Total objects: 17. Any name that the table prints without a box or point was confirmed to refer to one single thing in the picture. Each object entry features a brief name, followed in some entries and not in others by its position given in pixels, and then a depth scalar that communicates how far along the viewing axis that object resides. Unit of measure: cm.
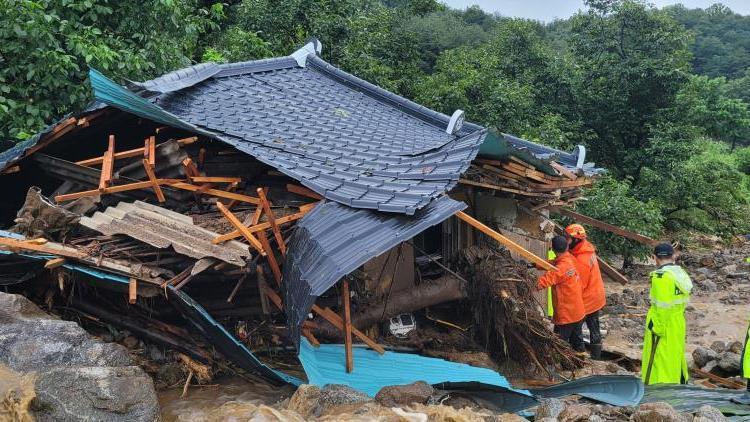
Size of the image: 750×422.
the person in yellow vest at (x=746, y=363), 634
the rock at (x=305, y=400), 437
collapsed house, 502
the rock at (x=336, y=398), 439
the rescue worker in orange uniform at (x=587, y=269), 779
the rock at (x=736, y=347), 906
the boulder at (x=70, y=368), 406
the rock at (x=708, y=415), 456
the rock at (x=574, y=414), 461
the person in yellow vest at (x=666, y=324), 665
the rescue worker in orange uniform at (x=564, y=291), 732
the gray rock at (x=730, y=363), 830
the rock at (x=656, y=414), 438
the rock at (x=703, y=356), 877
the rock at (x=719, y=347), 950
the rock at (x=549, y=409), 473
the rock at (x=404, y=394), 459
